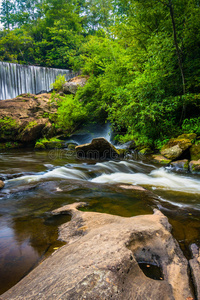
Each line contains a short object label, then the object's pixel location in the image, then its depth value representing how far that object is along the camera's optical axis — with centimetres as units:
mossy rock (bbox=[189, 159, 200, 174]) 647
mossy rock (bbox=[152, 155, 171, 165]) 766
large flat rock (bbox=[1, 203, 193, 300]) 114
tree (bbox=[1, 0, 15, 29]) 3931
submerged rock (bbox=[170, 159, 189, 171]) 694
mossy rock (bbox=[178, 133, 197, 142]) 771
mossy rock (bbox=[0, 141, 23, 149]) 1387
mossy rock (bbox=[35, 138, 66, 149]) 1366
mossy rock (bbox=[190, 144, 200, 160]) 693
